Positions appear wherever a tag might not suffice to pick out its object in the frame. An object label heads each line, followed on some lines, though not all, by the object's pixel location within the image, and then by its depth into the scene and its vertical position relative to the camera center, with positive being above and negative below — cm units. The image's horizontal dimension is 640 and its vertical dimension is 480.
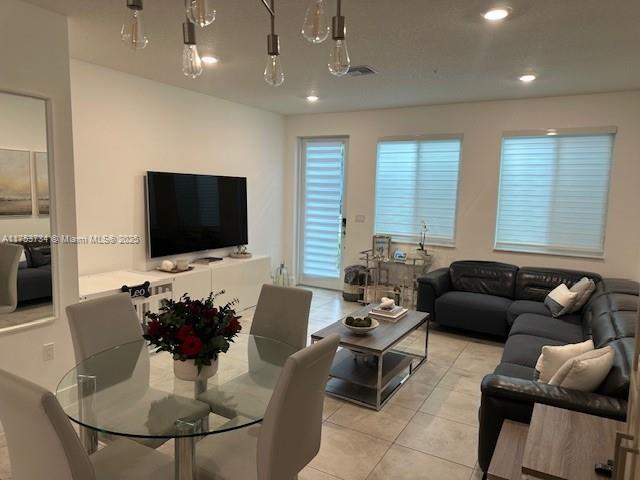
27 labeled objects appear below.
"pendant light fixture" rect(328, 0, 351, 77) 166 +61
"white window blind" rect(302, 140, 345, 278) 654 -11
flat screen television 459 -18
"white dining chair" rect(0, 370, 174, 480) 134 -79
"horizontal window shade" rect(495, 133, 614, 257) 481 +13
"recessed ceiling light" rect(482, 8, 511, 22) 264 +118
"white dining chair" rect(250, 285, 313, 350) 283 -78
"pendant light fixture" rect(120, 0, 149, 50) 163 +63
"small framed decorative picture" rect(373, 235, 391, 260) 598 -62
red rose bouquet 194 -61
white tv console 385 -88
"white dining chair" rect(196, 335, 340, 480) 162 -95
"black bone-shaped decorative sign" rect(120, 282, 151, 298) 377 -85
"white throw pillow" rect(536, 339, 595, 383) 248 -87
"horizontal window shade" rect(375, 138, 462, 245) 563 +17
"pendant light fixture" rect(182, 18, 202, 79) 175 +61
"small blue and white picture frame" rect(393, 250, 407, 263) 573 -74
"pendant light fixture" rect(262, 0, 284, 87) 181 +61
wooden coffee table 319 -136
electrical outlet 305 -112
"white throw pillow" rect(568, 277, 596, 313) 417 -84
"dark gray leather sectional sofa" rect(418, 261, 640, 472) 217 -98
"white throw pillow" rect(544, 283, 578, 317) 417 -94
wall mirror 280 -13
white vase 201 -82
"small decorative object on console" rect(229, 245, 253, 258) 564 -73
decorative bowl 335 -100
